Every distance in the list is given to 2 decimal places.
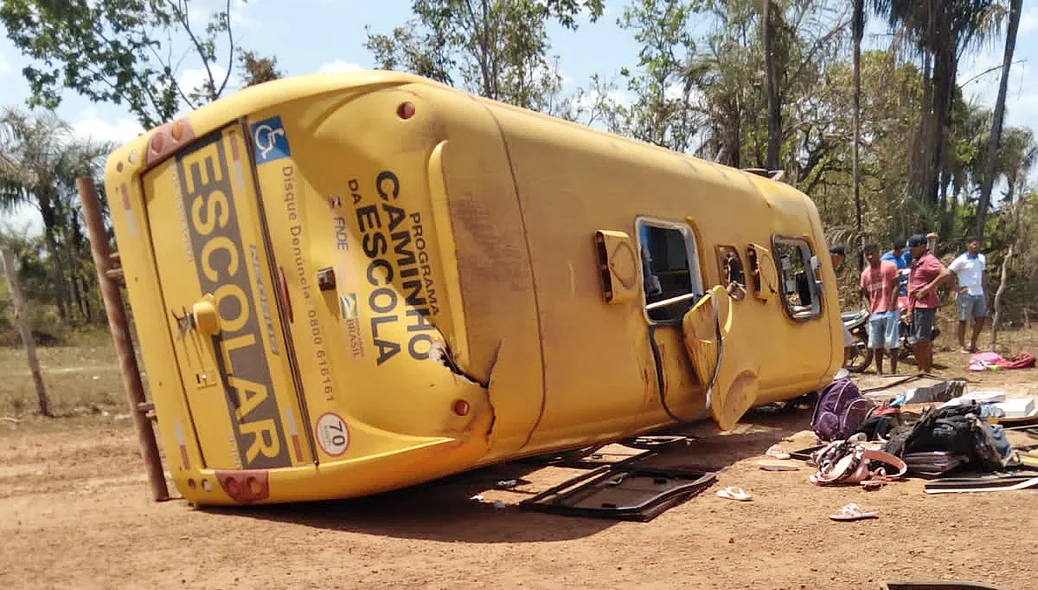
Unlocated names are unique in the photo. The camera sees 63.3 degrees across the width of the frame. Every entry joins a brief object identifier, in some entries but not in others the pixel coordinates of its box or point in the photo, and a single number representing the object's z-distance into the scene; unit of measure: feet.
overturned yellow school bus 13.30
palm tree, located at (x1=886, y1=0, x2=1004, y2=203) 57.16
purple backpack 20.65
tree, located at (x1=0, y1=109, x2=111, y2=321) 80.07
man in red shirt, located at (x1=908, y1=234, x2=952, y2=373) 34.06
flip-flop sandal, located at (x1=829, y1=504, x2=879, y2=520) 14.11
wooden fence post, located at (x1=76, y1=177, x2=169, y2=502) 16.39
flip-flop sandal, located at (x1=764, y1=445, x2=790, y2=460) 20.03
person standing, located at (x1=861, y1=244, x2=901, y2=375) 34.37
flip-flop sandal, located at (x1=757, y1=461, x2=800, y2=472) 18.70
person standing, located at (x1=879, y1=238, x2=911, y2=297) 36.58
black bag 16.37
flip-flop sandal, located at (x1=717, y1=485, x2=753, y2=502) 15.98
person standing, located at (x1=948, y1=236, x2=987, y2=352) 38.14
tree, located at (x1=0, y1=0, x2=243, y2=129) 49.01
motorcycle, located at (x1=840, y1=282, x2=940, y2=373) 36.76
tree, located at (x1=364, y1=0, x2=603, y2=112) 56.59
